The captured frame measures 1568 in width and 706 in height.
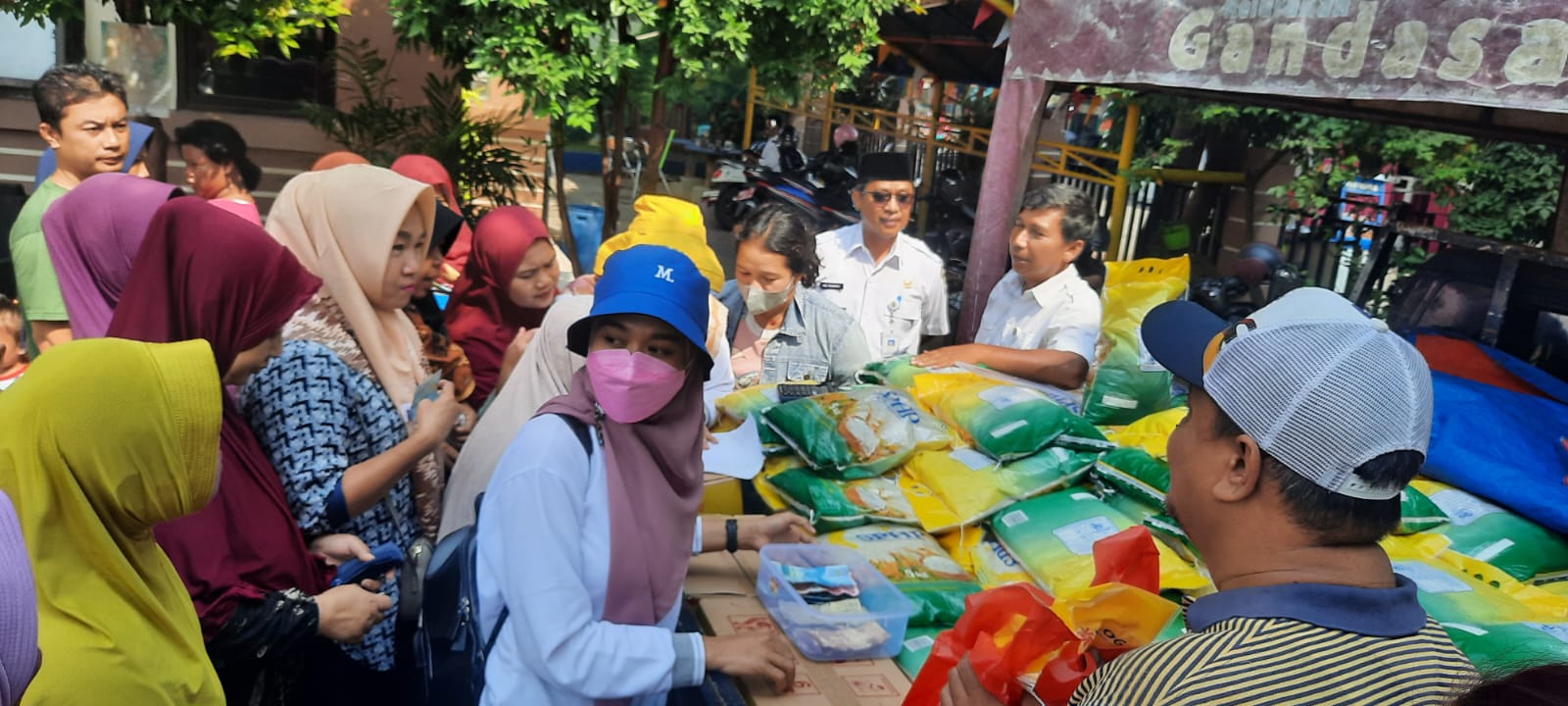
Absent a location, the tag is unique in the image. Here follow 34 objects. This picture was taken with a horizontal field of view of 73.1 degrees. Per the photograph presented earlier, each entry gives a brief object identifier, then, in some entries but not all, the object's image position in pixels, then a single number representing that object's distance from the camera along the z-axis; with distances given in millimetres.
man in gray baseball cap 1116
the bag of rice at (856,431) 2785
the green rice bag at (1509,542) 2496
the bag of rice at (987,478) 2682
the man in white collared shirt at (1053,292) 3830
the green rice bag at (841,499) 2596
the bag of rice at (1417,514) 2523
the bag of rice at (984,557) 2496
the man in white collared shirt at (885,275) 4613
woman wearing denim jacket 3727
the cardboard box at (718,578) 2270
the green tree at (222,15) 5387
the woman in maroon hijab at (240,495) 1991
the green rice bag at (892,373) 3404
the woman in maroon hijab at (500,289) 3602
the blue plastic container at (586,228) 7398
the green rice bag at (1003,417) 2807
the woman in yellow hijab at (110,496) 1479
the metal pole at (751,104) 14141
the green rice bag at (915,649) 2078
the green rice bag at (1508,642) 1917
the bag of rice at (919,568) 2246
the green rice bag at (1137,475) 2580
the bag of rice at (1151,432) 2778
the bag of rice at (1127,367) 3129
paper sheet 2662
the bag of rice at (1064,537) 2318
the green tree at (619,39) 5617
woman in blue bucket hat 1736
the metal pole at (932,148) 10969
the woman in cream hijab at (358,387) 2209
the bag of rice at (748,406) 3043
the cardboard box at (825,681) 1900
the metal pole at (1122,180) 8453
